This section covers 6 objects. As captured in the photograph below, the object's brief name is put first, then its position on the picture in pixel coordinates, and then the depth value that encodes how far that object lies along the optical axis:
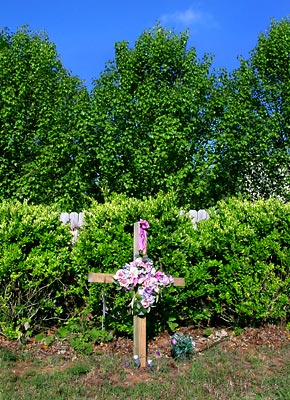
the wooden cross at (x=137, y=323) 5.65
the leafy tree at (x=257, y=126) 13.64
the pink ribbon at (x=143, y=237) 5.83
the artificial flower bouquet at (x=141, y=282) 5.62
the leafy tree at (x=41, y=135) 13.12
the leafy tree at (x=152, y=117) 12.79
